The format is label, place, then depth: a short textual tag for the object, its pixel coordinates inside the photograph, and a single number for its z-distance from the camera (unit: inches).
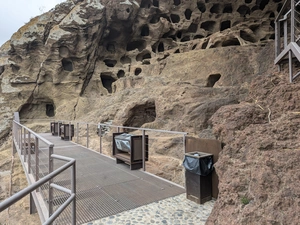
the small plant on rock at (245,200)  91.1
